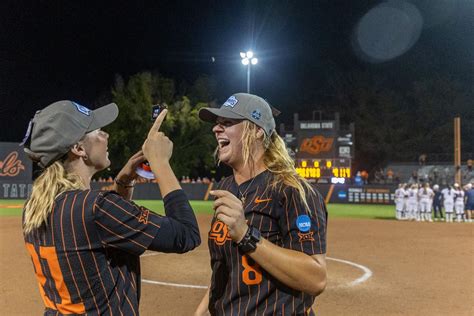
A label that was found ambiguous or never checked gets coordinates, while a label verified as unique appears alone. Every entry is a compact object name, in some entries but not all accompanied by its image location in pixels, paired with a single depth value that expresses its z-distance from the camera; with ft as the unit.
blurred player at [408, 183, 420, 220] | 78.48
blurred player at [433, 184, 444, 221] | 84.84
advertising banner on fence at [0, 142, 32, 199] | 105.40
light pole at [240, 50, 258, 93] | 92.89
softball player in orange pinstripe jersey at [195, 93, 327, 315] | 7.43
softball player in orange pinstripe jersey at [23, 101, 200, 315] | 7.51
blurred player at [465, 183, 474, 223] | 78.54
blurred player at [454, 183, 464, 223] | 76.48
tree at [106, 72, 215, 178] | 152.76
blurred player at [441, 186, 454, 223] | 76.38
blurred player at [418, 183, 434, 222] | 78.07
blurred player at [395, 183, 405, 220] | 78.03
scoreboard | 108.58
